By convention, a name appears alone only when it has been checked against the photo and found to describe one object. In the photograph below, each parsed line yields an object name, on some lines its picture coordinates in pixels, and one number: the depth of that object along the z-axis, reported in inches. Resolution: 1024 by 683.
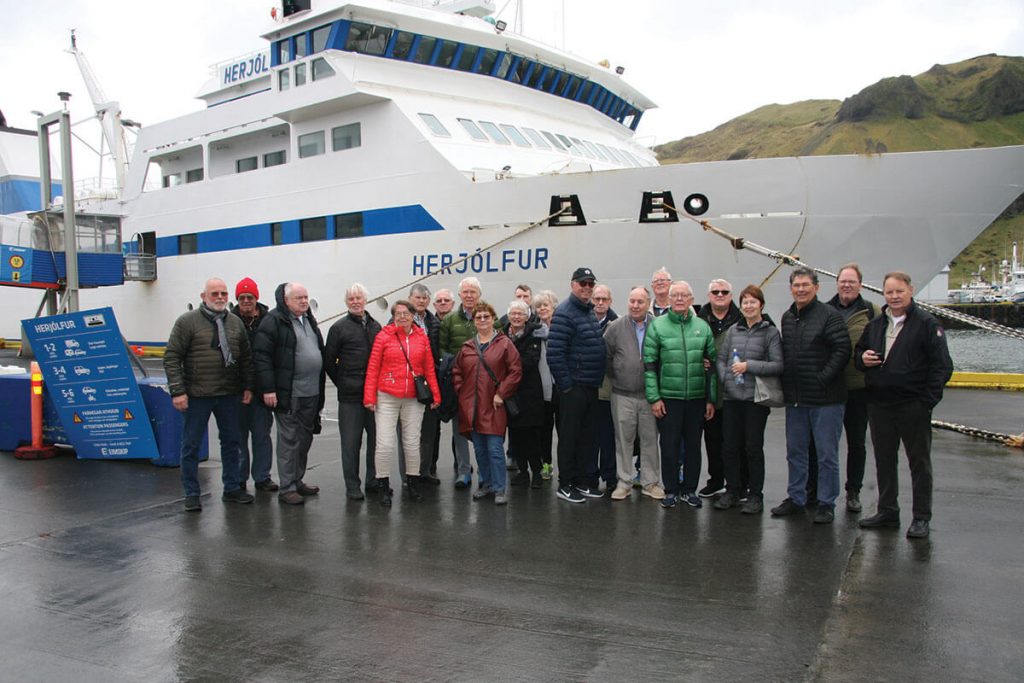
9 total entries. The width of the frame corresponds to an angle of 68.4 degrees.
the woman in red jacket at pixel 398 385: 216.1
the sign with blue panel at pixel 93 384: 261.9
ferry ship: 410.6
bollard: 279.9
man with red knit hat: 229.3
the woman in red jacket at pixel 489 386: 217.8
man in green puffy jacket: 206.7
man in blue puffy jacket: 213.3
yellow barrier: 430.6
